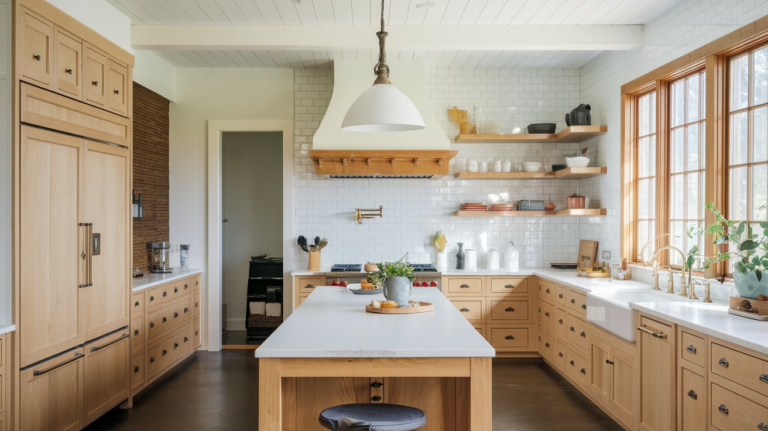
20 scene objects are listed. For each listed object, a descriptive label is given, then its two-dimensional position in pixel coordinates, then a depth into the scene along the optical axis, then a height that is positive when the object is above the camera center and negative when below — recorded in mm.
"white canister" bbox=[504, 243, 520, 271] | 6332 -464
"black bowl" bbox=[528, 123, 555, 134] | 6320 +1070
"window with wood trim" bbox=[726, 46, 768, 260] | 3691 +587
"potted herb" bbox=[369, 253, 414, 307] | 3613 -432
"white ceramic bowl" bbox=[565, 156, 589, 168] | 5930 +631
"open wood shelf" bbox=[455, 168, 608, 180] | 6270 +510
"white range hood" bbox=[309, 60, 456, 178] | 5855 +812
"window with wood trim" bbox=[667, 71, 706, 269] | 4406 +498
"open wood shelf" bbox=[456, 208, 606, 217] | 6324 +74
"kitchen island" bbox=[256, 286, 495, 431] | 2506 -684
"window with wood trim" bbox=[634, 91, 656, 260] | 5148 +484
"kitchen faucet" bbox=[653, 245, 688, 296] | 4133 -493
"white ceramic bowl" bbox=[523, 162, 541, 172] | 6328 +624
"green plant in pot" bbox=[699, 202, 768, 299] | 3221 -279
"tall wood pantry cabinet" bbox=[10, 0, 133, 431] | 3229 -21
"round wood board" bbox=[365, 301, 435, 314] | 3467 -586
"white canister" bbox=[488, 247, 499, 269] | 6375 -467
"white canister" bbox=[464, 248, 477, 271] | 6391 -481
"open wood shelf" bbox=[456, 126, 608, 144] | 6059 +951
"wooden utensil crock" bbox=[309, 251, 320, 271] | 6289 -489
